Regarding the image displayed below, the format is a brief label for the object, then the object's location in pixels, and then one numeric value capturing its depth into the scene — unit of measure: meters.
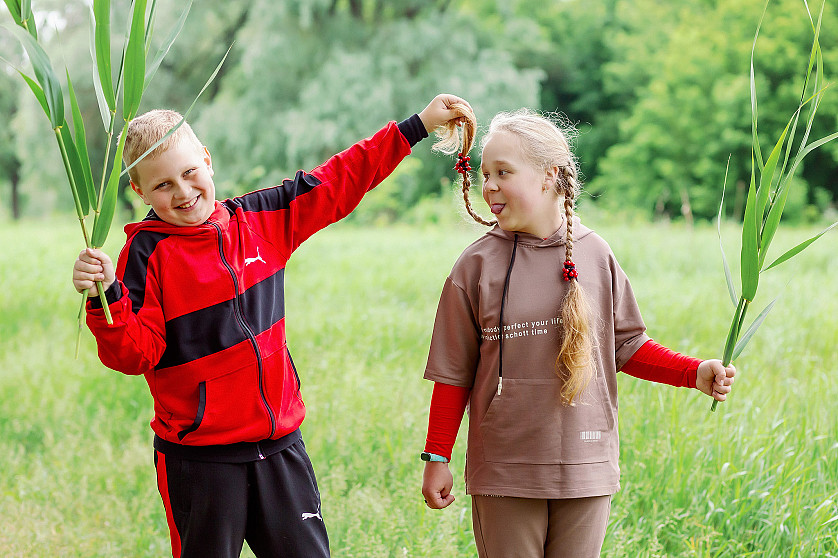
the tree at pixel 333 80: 17.72
